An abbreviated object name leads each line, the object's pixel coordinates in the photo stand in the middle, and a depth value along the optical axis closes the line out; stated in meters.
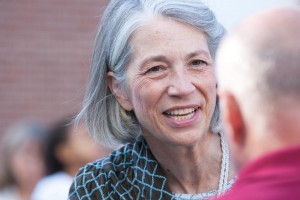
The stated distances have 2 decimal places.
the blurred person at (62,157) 8.93
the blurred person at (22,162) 9.46
